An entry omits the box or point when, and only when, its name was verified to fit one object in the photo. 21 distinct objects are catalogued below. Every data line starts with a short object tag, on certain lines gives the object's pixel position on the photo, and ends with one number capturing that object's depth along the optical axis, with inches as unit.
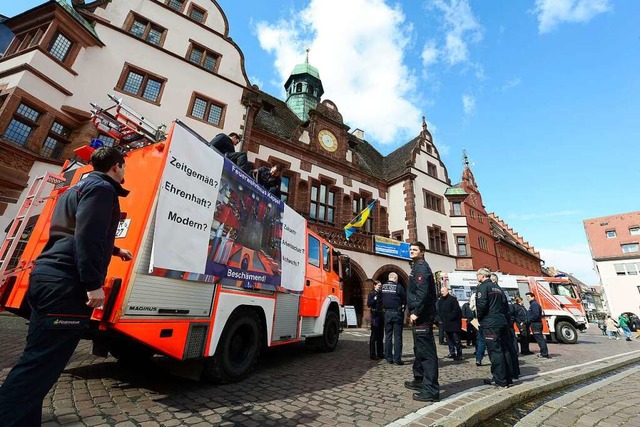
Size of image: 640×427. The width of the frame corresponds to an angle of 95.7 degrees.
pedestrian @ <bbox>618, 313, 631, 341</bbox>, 664.4
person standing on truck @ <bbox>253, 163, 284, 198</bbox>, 244.4
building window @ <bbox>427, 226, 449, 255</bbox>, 829.7
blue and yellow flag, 639.1
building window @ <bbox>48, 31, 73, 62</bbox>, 411.4
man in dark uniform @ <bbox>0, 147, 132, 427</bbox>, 65.3
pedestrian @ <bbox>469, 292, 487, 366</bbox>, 271.1
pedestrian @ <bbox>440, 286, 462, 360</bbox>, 305.9
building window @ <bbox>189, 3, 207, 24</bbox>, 597.6
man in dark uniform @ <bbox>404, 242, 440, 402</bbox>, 150.1
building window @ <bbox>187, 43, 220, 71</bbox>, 569.5
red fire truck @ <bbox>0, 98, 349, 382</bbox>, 120.6
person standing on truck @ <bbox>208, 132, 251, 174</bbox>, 212.1
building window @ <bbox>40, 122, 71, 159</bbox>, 394.9
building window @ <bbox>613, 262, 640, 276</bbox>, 1546.4
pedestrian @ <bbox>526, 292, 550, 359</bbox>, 340.2
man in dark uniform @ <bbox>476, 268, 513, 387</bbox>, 180.4
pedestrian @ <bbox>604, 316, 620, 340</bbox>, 751.2
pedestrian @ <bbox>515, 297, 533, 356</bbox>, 350.0
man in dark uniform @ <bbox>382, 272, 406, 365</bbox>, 253.9
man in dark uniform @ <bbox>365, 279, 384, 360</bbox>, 274.9
